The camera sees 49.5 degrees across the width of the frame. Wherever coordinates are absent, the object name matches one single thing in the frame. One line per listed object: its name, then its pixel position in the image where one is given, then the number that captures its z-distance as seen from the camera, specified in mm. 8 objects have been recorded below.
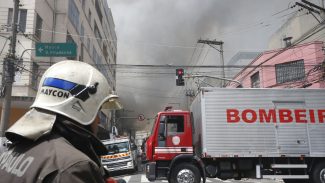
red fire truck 12164
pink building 25984
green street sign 15273
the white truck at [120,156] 22688
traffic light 21641
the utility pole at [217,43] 28195
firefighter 1283
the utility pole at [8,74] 13646
